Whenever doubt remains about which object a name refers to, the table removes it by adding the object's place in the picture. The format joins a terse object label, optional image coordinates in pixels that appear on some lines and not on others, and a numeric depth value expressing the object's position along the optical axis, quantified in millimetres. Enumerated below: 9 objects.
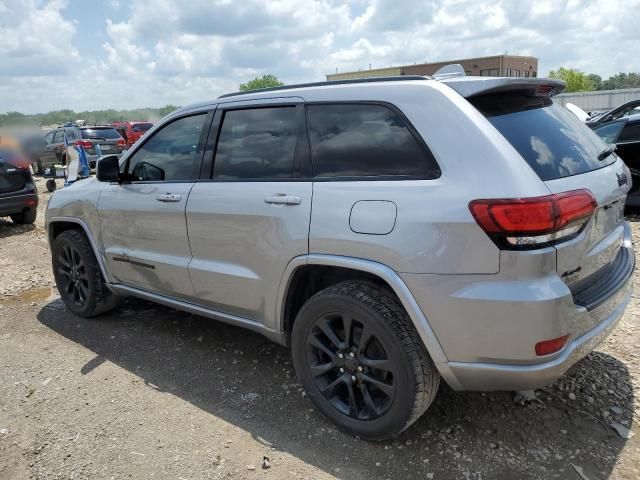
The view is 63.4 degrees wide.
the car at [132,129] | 22923
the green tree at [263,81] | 87812
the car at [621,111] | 10984
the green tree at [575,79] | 78250
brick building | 59438
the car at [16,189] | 8469
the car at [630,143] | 7172
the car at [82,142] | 16984
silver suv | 2260
